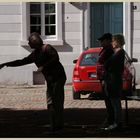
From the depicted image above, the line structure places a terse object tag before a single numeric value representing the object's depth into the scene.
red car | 16.11
